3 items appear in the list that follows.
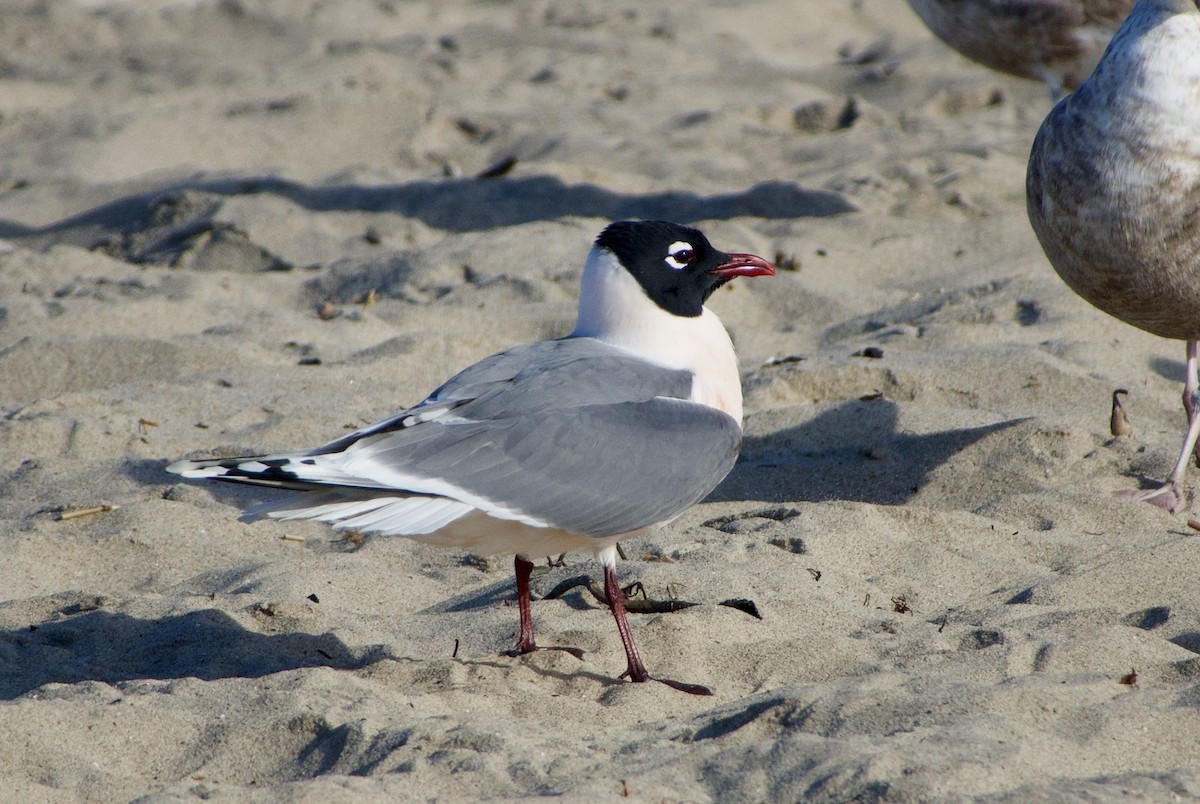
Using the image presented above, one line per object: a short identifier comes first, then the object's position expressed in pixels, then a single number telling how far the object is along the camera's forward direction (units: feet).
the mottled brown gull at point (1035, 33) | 52.01
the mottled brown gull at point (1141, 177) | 28.25
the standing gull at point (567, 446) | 21.45
